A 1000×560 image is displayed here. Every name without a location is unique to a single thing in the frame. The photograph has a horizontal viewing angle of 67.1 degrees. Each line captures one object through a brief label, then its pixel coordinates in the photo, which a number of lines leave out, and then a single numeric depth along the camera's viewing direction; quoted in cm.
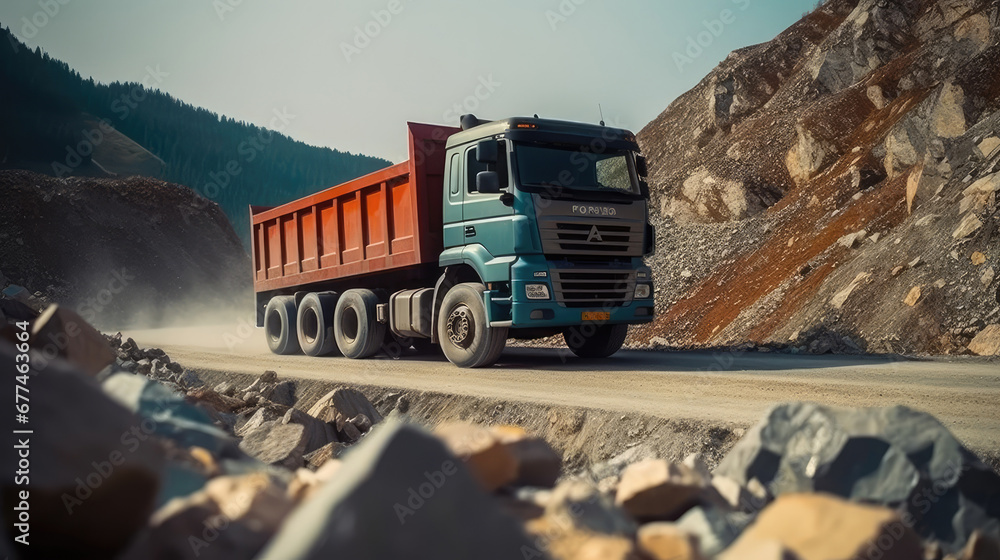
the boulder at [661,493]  249
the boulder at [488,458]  258
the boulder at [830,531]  200
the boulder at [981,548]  248
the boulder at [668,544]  200
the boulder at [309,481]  236
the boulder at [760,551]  180
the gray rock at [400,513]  159
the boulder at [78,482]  195
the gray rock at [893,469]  273
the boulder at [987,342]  955
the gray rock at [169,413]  276
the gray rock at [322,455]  514
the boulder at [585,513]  217
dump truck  895
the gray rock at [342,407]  649
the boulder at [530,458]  270
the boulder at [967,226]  1107
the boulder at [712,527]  223
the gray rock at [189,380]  926
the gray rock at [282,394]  868
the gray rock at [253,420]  624
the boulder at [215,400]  695
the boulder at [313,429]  580
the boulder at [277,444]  488
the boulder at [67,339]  326
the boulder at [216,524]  191
